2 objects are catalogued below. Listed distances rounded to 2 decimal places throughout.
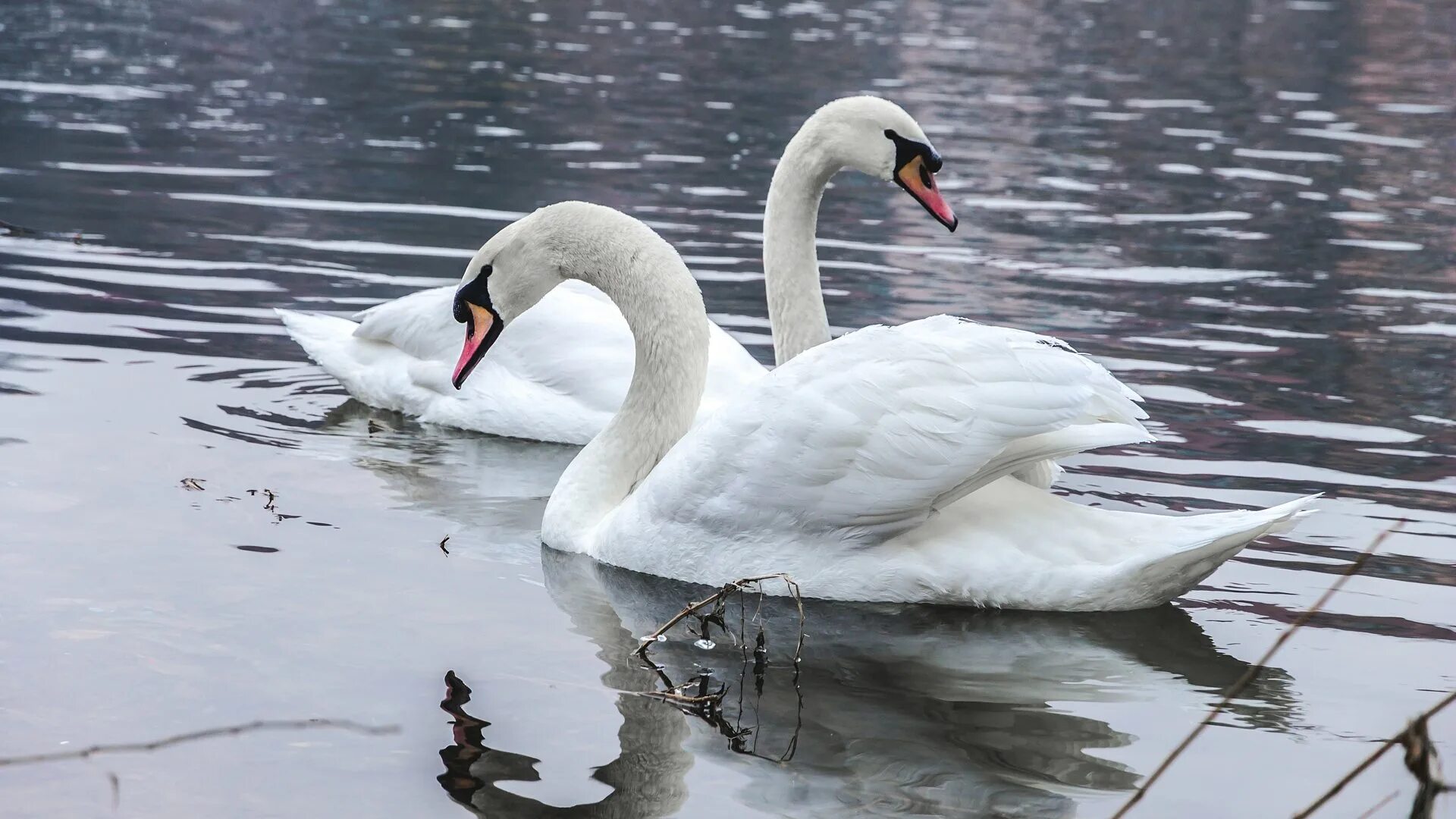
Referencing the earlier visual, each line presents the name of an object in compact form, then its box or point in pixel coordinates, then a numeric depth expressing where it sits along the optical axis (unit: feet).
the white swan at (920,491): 40.14
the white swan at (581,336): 55.57
